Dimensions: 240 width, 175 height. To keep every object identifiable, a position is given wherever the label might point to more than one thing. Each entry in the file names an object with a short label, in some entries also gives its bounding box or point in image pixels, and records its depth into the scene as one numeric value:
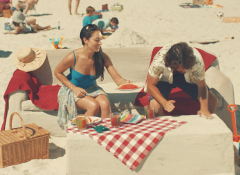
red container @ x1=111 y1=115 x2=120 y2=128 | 3.18
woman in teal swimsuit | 3.76
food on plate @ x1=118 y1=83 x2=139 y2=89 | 3.85
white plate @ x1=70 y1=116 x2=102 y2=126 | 3.30
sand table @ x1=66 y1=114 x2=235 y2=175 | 3.00
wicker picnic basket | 3.39
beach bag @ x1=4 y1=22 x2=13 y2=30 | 11.80
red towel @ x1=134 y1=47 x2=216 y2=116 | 3.88
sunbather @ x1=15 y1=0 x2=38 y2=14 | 14.65
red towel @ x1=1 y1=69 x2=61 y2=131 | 4.07
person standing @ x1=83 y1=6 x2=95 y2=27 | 10.05
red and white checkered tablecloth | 2.97
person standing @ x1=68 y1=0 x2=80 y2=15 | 14.41
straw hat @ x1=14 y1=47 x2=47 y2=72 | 4.57
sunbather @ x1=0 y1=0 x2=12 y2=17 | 14.76
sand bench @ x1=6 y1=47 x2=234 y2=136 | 4.12
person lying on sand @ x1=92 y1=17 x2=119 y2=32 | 11.06
